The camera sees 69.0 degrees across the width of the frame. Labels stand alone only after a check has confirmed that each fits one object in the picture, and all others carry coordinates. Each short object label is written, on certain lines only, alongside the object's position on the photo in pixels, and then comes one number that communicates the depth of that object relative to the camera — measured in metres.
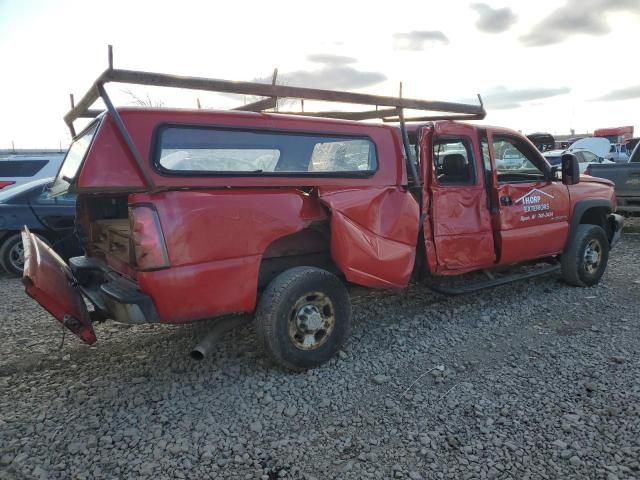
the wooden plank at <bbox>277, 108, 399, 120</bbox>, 4.52
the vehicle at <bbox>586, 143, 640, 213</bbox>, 8.88
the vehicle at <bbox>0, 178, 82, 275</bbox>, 6.87
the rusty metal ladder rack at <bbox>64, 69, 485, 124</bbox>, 3.06
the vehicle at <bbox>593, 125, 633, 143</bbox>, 32.57
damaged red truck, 3.05
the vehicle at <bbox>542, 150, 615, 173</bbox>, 15.76
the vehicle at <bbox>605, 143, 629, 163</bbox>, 23.06
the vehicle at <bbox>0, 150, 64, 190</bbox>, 9.23
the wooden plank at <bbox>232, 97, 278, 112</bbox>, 3.80
